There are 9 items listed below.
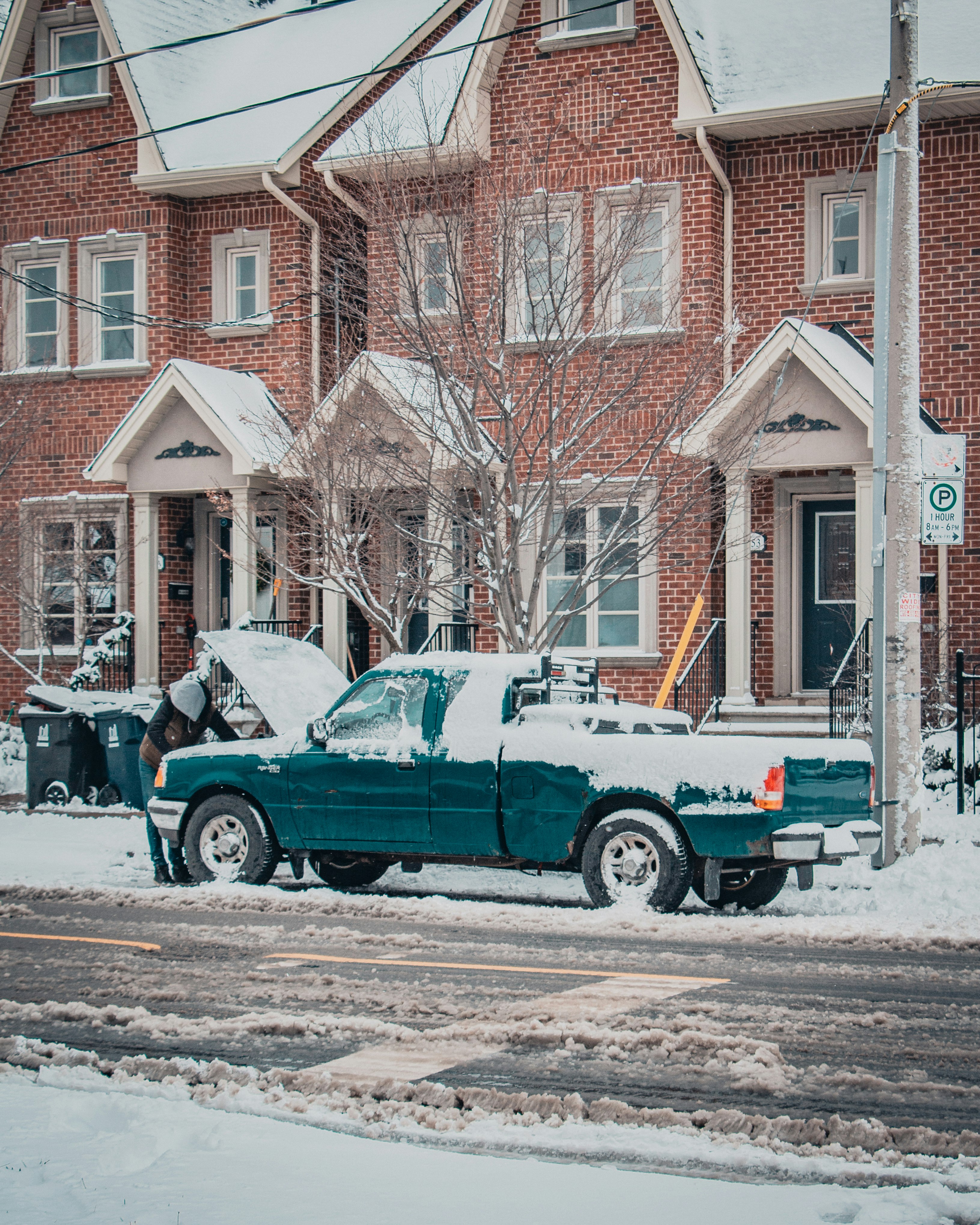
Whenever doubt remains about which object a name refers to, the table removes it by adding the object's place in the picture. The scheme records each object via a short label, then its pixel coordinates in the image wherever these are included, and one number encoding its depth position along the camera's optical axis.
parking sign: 11.30
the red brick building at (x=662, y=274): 16.62
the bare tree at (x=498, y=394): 12.90
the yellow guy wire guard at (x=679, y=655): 16.41
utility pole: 11.20
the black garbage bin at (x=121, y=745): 16.00
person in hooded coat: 12.59
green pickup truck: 9.35
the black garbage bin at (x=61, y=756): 16.08
